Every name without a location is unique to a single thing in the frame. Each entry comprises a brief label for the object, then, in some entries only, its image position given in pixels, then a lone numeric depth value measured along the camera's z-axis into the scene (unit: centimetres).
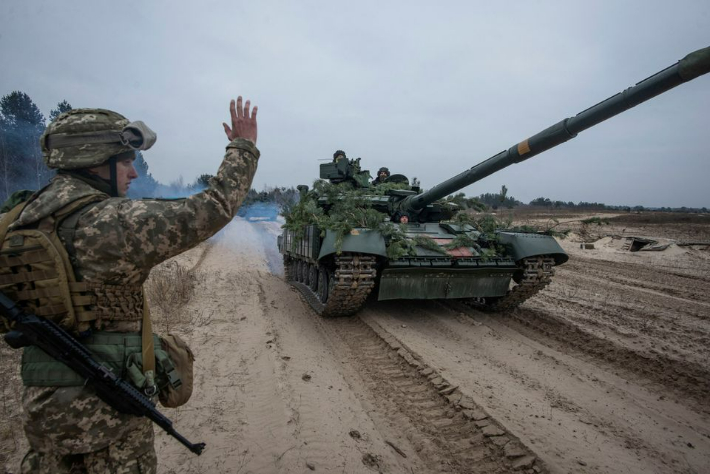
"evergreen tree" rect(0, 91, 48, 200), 2008
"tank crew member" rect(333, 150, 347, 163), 941
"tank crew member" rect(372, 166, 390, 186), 962
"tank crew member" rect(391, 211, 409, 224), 725
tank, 564
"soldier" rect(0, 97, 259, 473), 156
